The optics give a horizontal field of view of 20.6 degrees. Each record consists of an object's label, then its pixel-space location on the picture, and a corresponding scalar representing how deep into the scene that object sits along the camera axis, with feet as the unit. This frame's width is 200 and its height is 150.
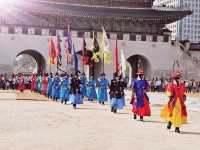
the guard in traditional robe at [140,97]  56.34
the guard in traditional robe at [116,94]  67.21
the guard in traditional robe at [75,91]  74.33
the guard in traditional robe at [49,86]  98.26
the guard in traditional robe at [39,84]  117.91
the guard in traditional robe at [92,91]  93.88
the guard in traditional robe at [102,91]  85.35
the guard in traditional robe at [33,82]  128.98
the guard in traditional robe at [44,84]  109.81
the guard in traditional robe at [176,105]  45.98
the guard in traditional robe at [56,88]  91.97
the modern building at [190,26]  375.25
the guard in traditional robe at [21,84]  128.22
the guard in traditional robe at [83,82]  92.15
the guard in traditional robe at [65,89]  84.23
